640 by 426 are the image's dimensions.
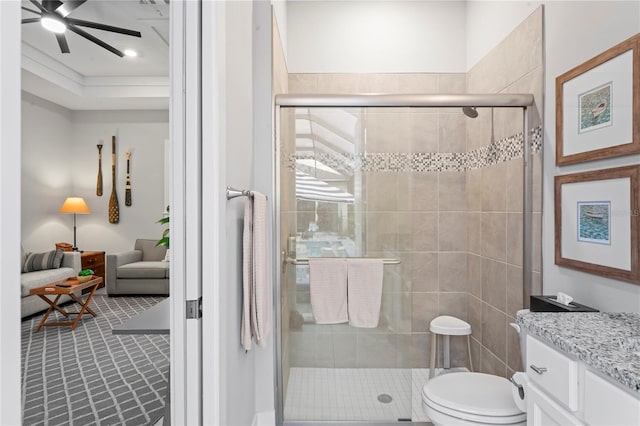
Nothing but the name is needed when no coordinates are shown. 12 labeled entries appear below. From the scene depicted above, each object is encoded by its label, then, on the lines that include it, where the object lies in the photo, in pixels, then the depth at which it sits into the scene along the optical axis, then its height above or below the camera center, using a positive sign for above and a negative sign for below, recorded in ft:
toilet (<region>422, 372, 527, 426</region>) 5.37 -2.57
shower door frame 7.47 +1.70
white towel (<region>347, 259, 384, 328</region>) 7.54 -1.38
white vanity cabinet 3.12 -1.56
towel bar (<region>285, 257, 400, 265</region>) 7.60 -0.88
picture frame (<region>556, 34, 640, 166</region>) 5.03 +1.45
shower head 8.15 +2.02
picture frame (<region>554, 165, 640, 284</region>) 5.08 -0.12
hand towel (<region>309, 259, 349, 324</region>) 7.55 -1.41
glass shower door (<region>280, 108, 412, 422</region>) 7.56 -0.82
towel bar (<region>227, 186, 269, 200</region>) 5.03 +0.26
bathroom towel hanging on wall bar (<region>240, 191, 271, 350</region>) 5.64 -0.81
